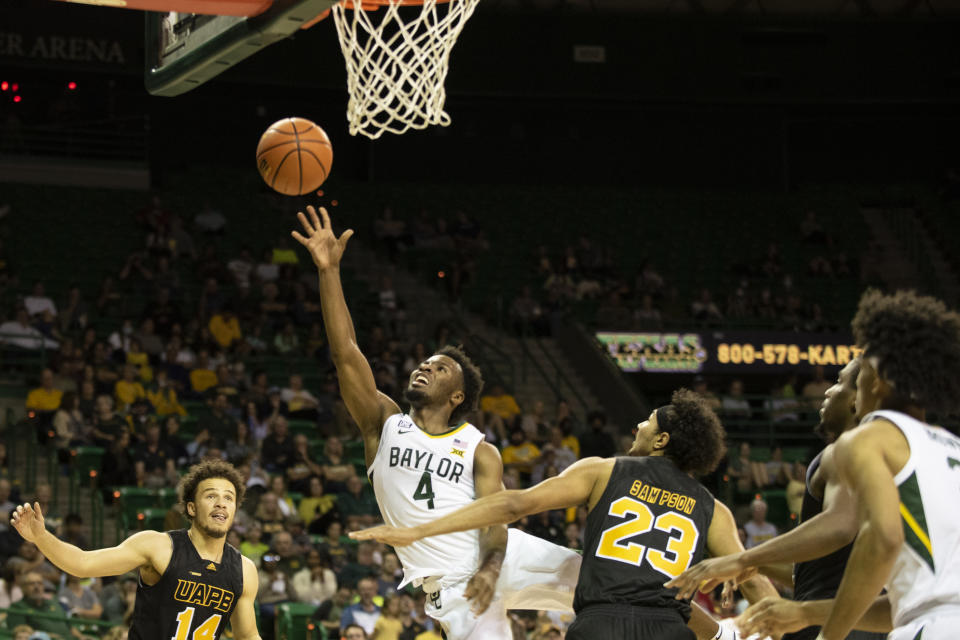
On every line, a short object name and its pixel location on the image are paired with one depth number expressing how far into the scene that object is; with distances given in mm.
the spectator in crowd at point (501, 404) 15758
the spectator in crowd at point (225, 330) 16000
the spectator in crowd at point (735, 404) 17095
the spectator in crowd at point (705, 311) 19656
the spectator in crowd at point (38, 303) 15596
